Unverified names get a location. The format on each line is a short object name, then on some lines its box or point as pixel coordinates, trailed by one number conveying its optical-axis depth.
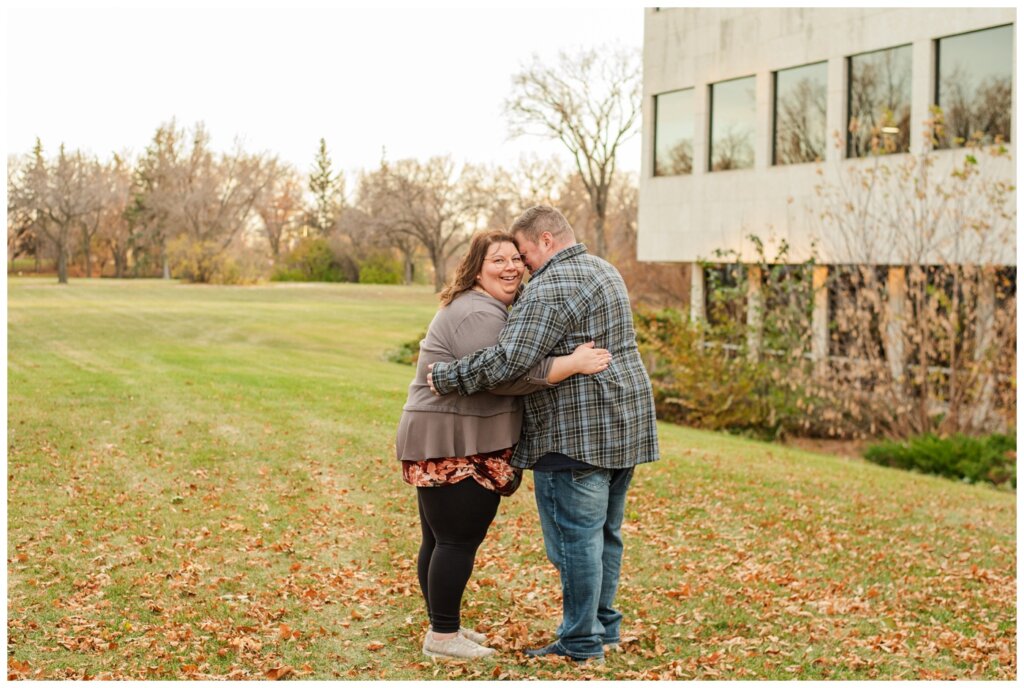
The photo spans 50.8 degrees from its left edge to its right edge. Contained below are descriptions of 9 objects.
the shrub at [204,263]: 33.53
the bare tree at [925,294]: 14.59
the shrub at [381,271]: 42.19
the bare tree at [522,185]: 36.62
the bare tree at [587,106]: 36.81
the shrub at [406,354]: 23.12
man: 4.89
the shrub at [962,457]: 13.47
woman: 4.94
